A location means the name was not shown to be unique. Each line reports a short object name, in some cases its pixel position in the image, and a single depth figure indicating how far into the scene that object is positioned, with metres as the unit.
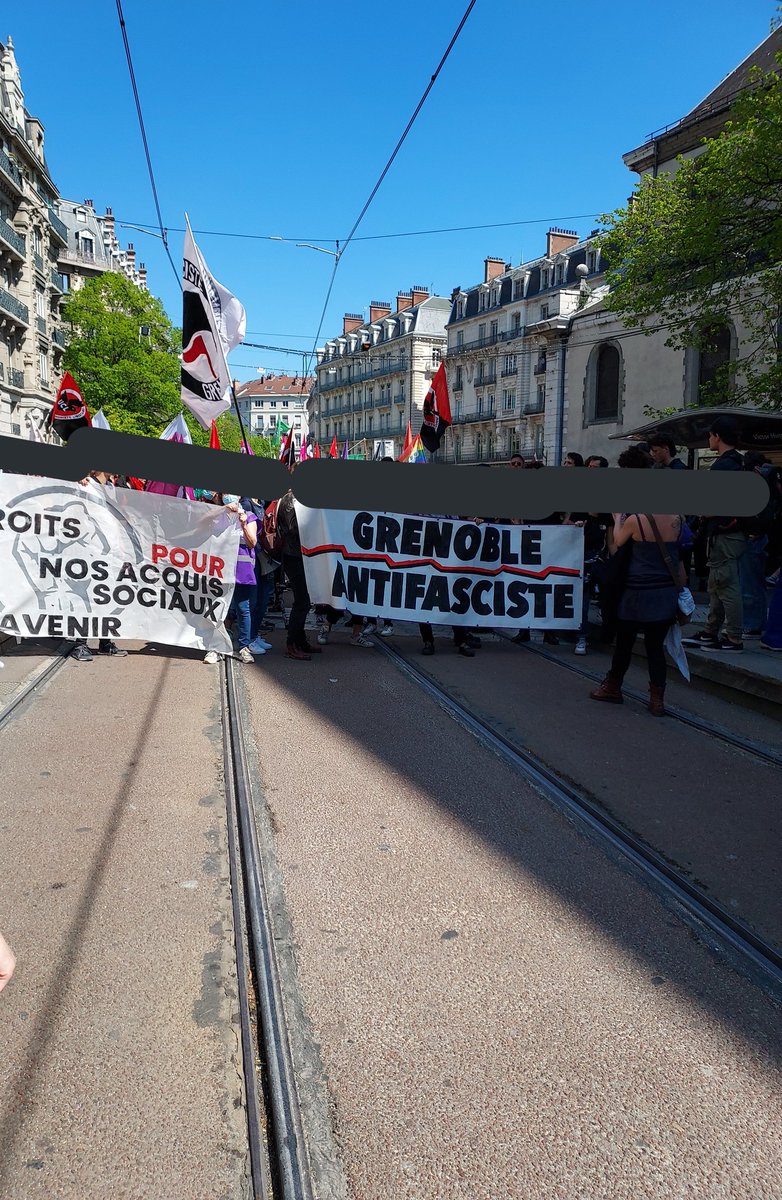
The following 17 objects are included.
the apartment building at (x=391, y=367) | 85.31
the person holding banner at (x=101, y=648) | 9.34
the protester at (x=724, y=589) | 8.55
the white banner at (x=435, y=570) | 10.19
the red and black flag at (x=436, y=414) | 12.15
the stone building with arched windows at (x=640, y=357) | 29.34
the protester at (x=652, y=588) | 7.33
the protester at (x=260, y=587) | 10.09
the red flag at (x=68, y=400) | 9.47
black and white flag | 6.88
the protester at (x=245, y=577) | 9.61
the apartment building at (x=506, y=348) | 63.38
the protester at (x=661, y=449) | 5.63
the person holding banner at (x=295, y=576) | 10.03
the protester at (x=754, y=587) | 9.84
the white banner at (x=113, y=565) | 8.97
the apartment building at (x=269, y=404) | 142.75
